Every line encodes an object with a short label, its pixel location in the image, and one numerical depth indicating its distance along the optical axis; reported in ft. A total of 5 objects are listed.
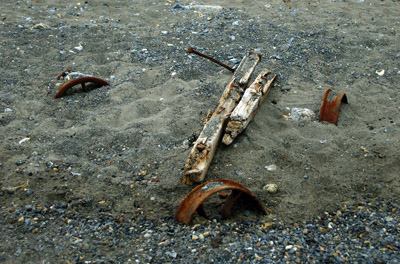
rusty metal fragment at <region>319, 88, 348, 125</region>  13.28
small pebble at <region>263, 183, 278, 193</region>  10.21
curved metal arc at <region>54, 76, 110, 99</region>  14.52
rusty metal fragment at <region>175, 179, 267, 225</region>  8.75
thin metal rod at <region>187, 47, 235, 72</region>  15.31
